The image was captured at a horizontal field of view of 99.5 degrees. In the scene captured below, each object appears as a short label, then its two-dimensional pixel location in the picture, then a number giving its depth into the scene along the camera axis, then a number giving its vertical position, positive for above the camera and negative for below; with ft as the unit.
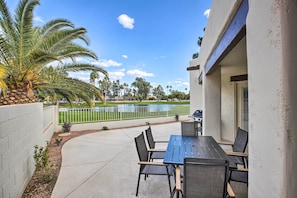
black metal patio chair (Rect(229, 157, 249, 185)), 6.70 -4.29
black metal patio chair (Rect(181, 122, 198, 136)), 10.98 -2.50
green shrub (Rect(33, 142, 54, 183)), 8.49 -4.89
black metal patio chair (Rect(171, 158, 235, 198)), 4.70 -2.98
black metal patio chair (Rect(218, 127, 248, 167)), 8.06 -3.34
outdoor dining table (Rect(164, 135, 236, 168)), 6.91 -3.11
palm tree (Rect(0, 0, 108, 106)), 10.30 +4.31
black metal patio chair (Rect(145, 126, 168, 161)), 9.20 -3.70
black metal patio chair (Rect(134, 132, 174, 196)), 7.30 -4.19
